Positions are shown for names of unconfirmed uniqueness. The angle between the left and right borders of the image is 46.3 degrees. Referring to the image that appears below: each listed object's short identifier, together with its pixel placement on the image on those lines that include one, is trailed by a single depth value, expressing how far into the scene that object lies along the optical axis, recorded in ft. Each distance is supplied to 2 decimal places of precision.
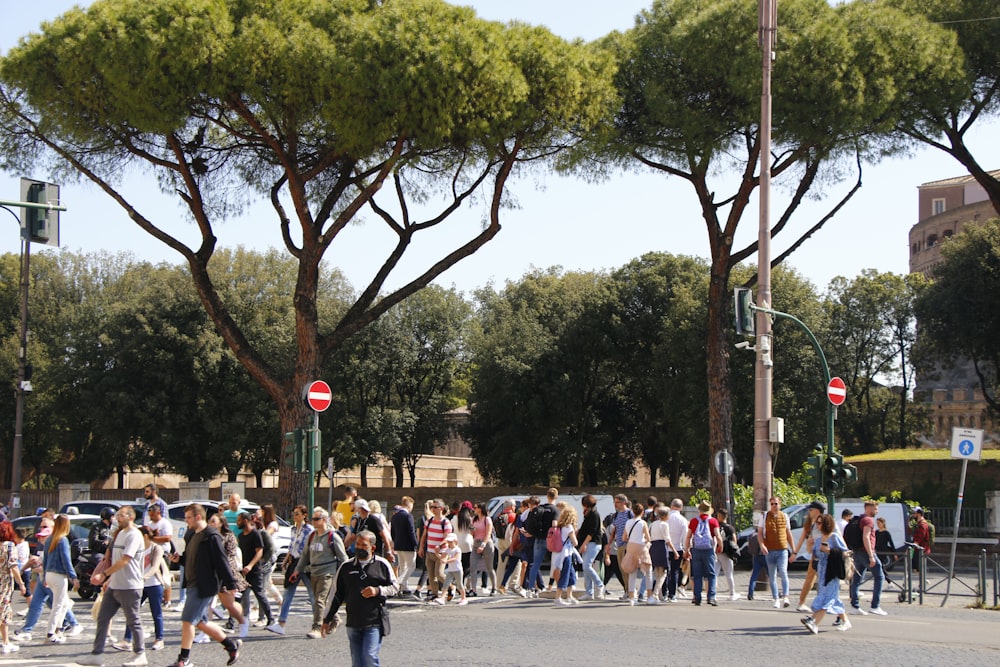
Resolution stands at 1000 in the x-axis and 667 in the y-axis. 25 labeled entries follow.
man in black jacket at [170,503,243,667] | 34.27
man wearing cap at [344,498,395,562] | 46.51
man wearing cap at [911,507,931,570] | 75.77
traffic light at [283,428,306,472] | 61.77
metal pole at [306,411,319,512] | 60.17
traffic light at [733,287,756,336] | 64.44
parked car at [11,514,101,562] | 65.08
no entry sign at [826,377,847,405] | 69.72
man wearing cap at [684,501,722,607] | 53.93
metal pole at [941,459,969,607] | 58.80
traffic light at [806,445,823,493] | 64.95
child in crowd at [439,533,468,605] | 53.88
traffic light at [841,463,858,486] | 64.28
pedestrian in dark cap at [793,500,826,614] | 47.47
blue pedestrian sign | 60.49
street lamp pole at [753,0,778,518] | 66.39
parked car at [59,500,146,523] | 79.36
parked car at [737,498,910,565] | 81.76
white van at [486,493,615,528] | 83.86
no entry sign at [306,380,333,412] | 63.00
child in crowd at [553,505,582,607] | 53.67
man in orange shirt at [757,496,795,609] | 54.29
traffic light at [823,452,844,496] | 64.23
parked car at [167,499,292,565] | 74.45
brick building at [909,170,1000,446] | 228.02
